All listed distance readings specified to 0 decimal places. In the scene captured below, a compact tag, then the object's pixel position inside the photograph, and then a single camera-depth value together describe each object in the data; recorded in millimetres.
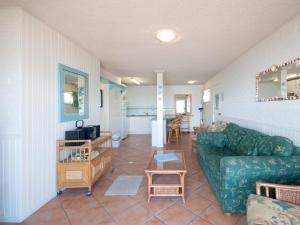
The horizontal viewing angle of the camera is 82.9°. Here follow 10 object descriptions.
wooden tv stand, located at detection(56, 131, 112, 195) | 2453
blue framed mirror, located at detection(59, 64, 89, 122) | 2627
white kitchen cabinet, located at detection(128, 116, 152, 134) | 8102
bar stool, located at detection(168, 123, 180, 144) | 6227
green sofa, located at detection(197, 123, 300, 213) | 1753
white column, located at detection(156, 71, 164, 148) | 5418
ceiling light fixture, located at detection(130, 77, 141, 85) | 6748
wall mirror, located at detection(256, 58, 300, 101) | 2166
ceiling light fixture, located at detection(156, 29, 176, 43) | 2523
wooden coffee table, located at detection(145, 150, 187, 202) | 2246
